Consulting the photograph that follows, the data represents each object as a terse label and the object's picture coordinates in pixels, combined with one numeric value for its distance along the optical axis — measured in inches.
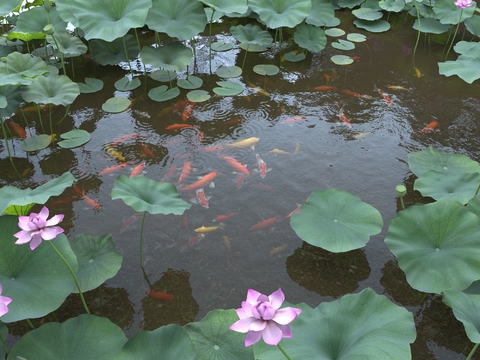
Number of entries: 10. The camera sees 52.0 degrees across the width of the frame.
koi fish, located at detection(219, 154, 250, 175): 139.8
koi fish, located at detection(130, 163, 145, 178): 139.6
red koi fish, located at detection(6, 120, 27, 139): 154.5
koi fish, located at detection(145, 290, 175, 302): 105.8
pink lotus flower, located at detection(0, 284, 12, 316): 62.6
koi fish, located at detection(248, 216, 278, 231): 122.0
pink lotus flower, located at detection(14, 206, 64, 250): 75.2
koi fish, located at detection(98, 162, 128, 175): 140.4
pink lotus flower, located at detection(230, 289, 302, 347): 55.3
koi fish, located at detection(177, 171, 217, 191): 133.8
